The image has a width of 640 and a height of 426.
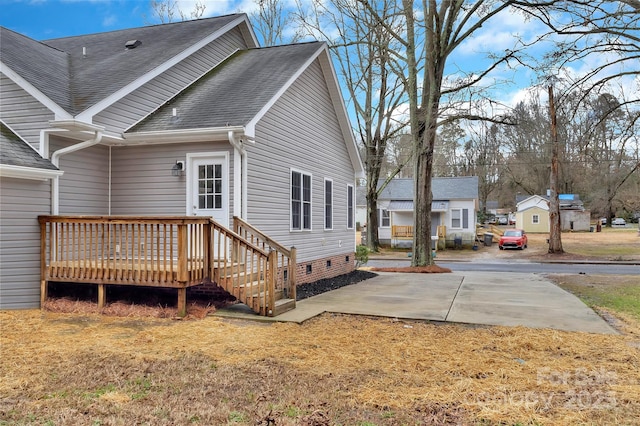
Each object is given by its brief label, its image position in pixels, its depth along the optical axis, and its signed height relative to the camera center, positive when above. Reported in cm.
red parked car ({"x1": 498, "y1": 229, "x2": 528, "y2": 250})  3028 -130
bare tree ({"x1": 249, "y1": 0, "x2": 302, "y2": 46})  2489 +1088
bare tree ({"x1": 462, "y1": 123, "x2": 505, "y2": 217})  5300 +710
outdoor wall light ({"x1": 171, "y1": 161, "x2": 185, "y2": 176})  902 +102
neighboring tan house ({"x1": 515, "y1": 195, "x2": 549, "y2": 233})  4612 +50
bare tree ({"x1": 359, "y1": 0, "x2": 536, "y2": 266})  1633 +515
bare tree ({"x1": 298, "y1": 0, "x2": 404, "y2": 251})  2023 +714
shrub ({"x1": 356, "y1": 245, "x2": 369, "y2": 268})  1644 -120
